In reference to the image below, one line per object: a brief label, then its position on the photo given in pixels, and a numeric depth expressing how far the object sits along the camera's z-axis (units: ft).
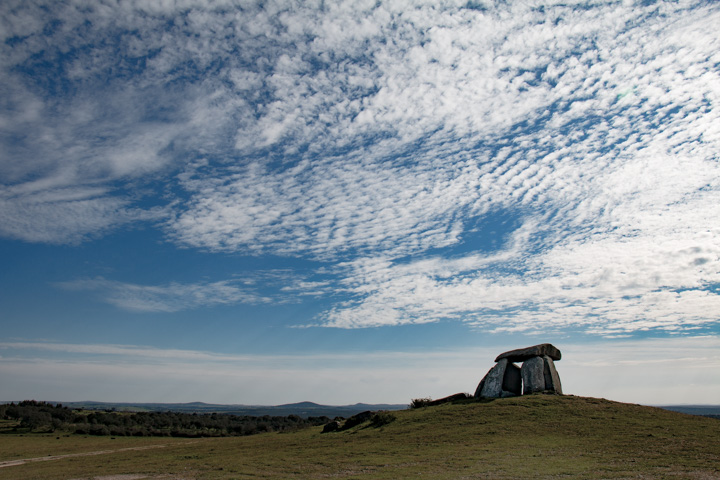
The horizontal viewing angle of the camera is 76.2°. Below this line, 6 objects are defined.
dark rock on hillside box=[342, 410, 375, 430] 121.39
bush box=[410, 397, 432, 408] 139.85
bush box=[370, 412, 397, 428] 111.55
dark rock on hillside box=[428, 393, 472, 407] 134.21
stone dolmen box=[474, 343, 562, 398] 125.08
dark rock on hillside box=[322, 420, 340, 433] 122.01
